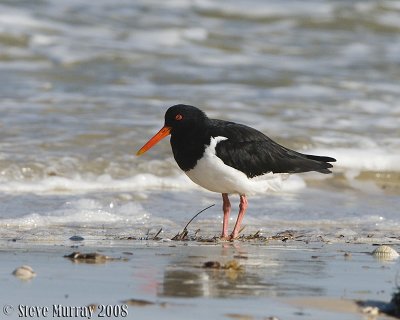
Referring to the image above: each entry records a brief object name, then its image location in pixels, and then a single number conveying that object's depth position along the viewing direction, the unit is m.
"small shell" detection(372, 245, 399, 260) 10.40
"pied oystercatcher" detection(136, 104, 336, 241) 12.17
